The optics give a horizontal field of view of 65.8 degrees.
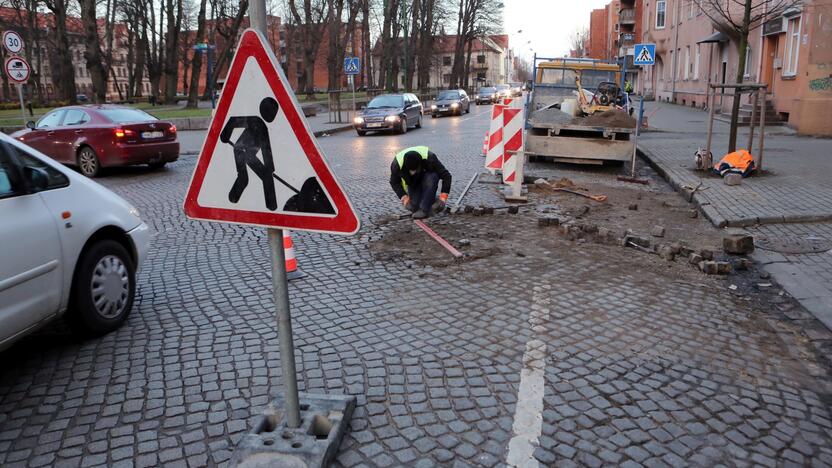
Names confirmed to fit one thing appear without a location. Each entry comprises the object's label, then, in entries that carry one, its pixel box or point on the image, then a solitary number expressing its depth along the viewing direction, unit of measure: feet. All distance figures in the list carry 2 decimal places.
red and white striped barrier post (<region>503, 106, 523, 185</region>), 31.45
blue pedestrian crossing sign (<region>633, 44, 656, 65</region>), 70.18
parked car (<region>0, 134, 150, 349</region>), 12.37
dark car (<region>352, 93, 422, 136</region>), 79.15
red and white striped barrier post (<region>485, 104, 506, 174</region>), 35.37
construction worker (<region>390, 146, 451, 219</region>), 24.93
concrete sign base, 9.55
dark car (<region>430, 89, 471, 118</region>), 124.47
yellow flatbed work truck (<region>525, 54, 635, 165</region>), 42.86
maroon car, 43.78
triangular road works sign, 8.95
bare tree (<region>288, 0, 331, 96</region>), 138.92
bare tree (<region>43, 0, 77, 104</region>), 98.27
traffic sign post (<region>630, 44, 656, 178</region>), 70.08
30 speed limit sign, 54.39
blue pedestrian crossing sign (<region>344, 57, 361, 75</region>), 96.32
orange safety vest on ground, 37.01
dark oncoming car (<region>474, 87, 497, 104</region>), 189.88
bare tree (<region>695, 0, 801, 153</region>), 40.59
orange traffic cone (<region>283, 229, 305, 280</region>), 19.53
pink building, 63.93
